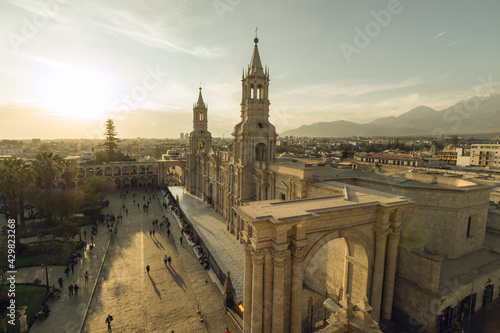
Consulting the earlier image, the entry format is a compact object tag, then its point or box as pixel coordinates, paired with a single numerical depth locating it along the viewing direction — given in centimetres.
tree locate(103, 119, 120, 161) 5951
